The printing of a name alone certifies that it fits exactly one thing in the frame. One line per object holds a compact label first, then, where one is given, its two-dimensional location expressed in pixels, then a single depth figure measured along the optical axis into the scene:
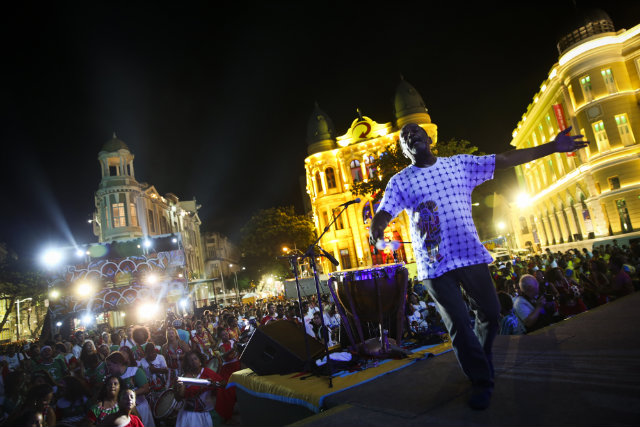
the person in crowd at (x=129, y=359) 7.04
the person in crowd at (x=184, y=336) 10.66
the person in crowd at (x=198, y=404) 6.24
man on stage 2.80
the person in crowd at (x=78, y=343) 12.37
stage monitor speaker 4.46
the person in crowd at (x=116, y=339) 11.81
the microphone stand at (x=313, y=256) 4.26
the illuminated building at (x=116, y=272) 22.36
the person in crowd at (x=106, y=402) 5.13
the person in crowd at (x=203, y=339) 9.43
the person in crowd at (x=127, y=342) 11.82
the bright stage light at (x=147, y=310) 23.69
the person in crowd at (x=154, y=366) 7.95
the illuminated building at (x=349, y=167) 44.28
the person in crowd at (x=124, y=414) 4.76
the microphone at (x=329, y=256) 4.44
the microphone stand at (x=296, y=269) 4.24
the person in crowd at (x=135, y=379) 6.64
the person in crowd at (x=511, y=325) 6.00
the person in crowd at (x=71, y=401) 6.13
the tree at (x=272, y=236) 46.38
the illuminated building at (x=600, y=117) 29.36
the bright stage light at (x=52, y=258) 22.22
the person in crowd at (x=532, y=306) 6.01
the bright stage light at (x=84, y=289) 22.47
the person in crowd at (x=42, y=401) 5.04
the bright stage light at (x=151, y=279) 23.59
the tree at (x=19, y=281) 30.80
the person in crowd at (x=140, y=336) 9.61
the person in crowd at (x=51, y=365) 9.18
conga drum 4.39
